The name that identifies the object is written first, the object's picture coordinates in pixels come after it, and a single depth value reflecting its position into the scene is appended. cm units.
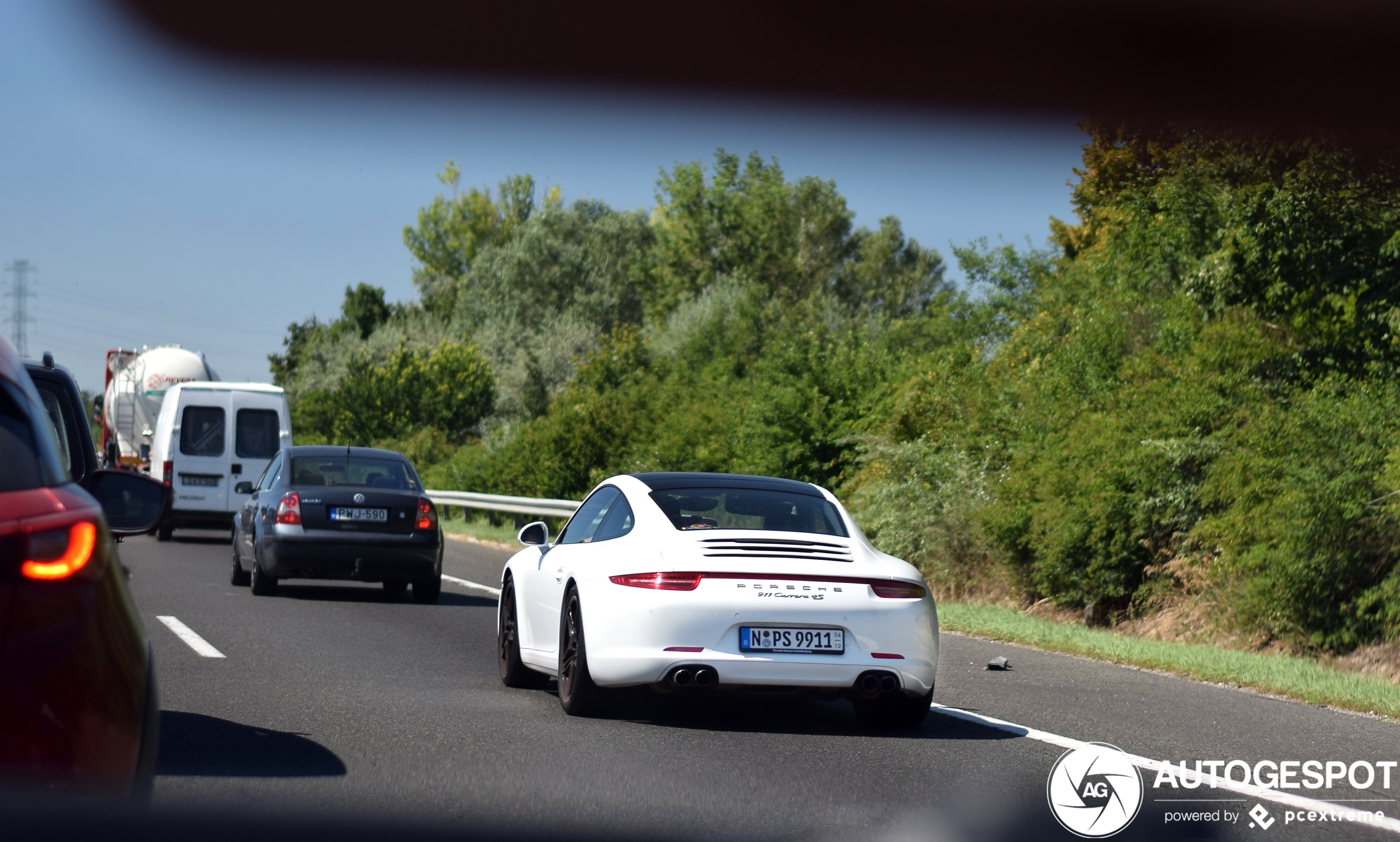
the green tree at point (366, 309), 10569
